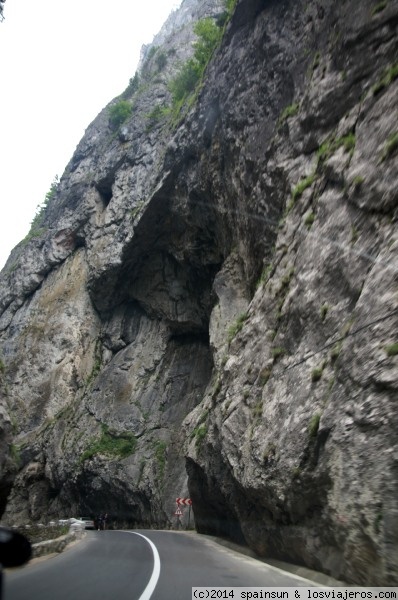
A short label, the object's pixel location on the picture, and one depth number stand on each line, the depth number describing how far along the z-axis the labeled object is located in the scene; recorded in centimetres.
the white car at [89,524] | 2566
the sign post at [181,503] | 2392
